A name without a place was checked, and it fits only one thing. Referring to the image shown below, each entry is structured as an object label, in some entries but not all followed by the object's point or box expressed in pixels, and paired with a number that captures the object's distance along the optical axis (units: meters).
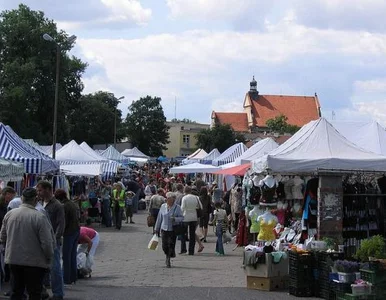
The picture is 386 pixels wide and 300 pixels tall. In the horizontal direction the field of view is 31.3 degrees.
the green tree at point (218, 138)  88.25
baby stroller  13.07
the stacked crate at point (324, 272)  11.20
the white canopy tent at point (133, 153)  64.75
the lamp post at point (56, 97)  28.59
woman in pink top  13.32
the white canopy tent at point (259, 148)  24.30
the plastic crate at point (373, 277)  10.62
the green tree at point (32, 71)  56.12
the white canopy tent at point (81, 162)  27.58
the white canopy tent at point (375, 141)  18.52
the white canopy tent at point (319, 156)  13.61
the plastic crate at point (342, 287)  10.72
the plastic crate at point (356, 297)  10.47
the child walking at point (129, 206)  28.33
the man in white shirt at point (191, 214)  17.73
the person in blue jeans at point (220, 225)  17.62
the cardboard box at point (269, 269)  12.23
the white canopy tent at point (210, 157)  36.88
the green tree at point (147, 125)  104.12
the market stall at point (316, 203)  11.66
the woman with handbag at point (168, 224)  15.30
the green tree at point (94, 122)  81.50
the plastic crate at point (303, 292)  11.56
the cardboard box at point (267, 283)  12.24
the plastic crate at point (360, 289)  10.51
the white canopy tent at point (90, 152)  32.09
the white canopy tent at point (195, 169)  29.27
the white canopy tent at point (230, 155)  32.51
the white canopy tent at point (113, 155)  44.91
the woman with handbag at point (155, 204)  22.05
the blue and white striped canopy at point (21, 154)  17.38
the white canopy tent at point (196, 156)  42.62
